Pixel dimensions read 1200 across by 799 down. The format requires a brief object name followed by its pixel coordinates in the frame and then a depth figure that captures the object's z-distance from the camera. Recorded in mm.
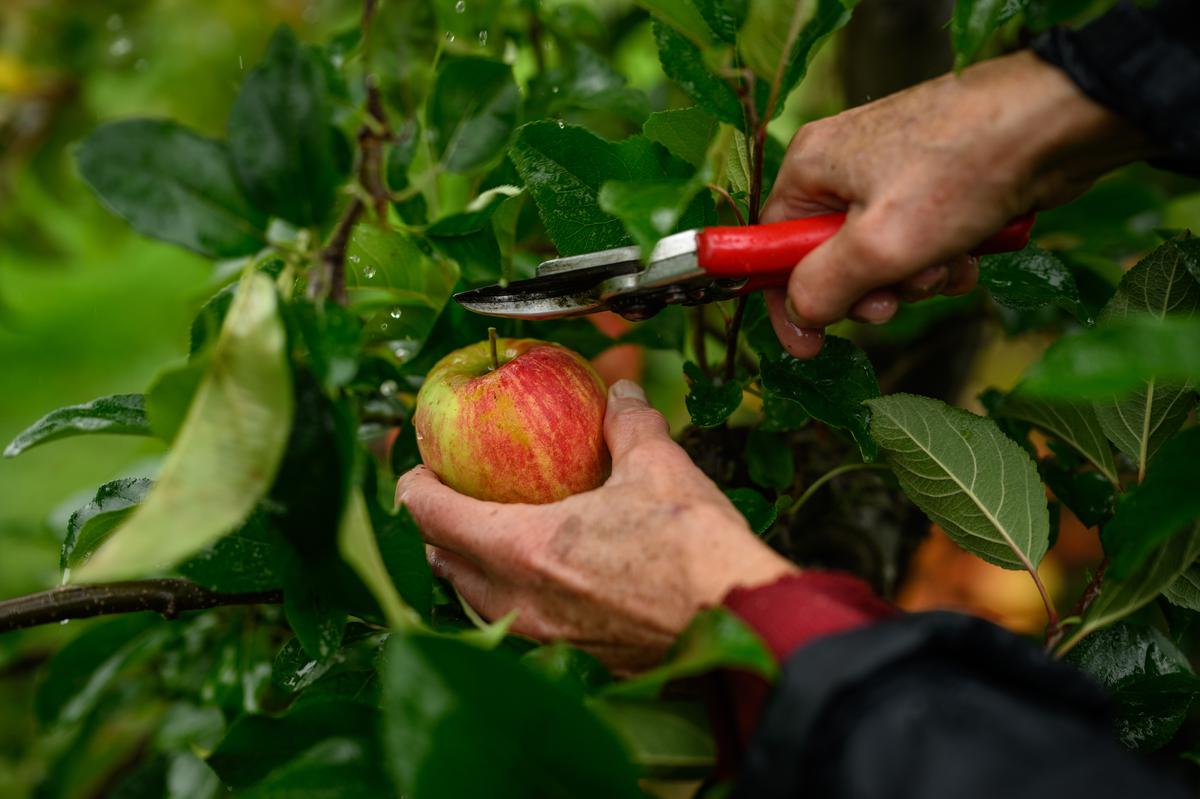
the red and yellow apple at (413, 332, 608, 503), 752
